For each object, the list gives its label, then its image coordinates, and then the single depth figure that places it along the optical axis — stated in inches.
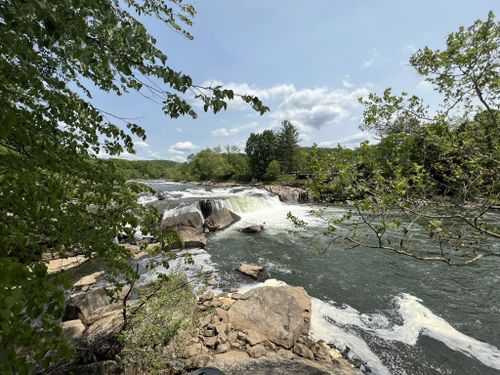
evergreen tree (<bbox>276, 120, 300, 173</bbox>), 1985.7
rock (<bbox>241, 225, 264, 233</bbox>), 614.0
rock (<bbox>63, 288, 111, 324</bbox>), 243.1
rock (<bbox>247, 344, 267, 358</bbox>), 196.4
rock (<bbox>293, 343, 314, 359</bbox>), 207.9
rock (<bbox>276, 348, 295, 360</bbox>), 198.0
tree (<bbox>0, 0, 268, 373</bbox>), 39.6
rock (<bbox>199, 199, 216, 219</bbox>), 743.1
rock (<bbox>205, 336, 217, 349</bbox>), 204.4
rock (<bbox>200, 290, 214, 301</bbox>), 280.7
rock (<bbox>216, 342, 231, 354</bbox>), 198.4
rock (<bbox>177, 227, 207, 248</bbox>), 509.7
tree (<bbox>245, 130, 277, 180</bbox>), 1979.6
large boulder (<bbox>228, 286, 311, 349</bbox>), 225.1
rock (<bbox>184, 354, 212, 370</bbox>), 176.1
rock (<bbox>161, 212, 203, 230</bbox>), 590.1
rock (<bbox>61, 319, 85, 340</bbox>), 204.3
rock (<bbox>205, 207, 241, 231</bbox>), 656.4
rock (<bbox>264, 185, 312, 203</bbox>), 1124.9
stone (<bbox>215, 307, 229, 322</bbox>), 241.2
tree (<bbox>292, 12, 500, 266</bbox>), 149.6
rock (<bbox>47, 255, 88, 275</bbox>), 353.7
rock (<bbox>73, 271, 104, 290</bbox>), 326.3
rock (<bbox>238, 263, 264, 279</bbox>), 364.8
